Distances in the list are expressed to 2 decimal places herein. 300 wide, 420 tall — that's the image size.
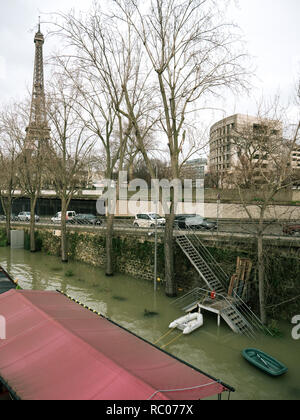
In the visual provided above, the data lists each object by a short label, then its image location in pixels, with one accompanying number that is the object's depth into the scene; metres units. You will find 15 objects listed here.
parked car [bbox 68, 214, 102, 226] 33.31
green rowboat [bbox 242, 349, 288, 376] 9.38
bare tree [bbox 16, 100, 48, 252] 25.16
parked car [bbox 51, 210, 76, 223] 36.16
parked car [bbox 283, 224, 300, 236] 19.23
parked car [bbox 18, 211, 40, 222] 39.48
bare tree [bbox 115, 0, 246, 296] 14.27
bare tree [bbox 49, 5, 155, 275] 15.46
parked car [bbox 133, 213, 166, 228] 28.11
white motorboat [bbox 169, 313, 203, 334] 12.31
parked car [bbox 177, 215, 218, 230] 25.11
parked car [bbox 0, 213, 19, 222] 39.25
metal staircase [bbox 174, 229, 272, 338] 12.52
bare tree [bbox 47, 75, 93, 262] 21.86
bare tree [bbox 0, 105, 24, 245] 25.33
